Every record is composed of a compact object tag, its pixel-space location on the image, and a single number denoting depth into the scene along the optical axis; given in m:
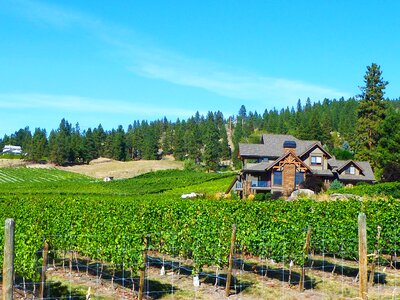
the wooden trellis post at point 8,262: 6.87
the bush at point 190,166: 110.57
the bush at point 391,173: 53.37
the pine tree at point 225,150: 142.62
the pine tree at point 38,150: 141.38
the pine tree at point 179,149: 144.38
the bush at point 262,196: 48.88
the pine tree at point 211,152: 113.50
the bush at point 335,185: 50.94
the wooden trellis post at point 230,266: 14.99
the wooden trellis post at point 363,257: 9.32
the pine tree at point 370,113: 67.19
